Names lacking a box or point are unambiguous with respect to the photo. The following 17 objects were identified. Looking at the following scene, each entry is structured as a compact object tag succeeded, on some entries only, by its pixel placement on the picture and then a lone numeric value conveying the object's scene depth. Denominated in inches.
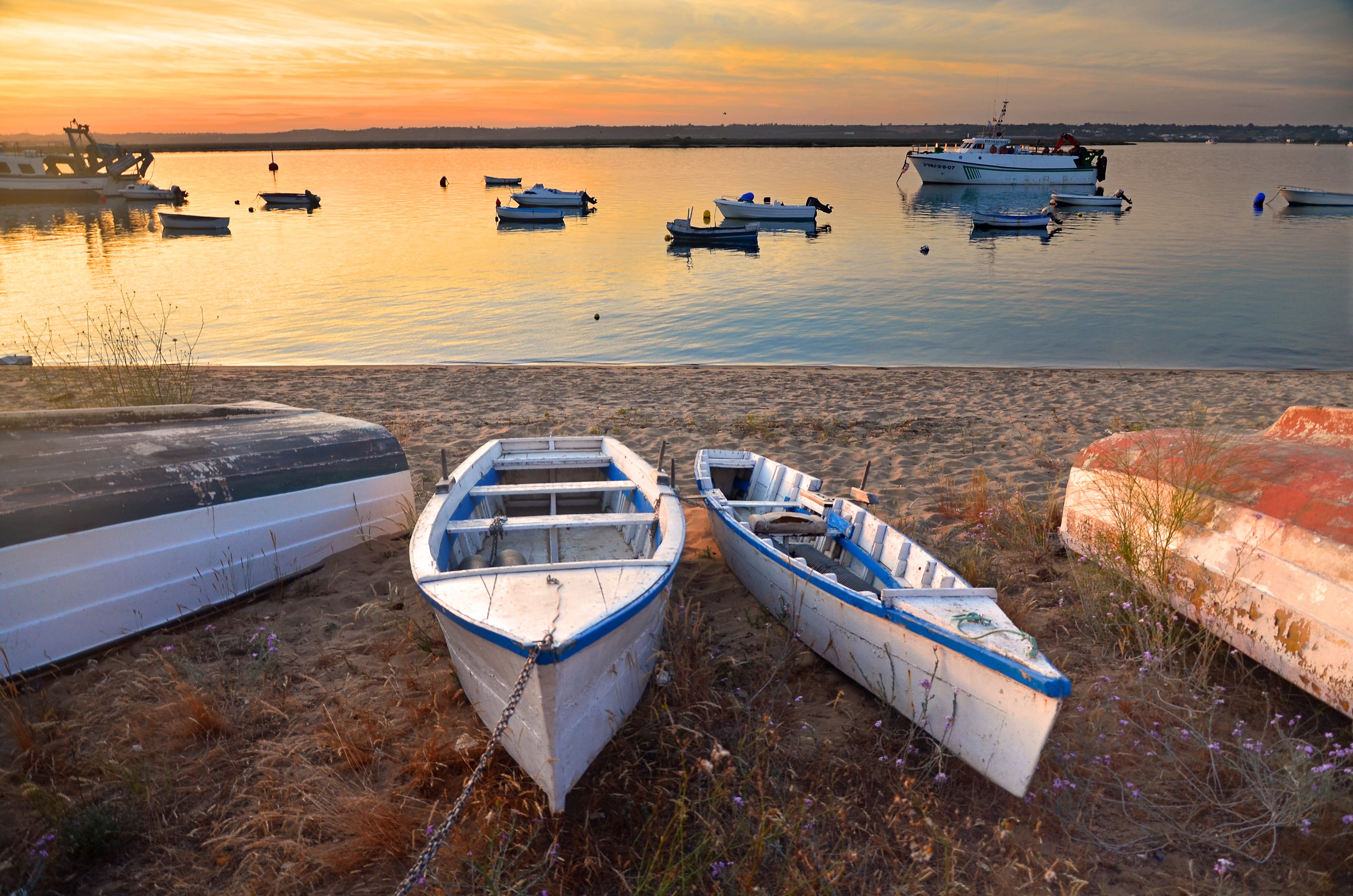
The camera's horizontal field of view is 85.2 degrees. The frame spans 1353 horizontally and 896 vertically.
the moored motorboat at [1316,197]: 1871.3
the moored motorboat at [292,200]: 2068.2
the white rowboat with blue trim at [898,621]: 140.6
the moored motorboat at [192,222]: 1546.5
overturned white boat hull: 180.5
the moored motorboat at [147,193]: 2132.1
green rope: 152.6
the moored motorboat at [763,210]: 1657.2
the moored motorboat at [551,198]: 1911.9
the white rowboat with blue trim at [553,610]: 131.0
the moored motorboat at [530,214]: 1758.1
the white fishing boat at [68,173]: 2086.6
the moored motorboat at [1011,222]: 1514.5
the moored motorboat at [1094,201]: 1886.1
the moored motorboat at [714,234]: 1354.6
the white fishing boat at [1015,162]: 2342.5
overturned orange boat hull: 155.9
